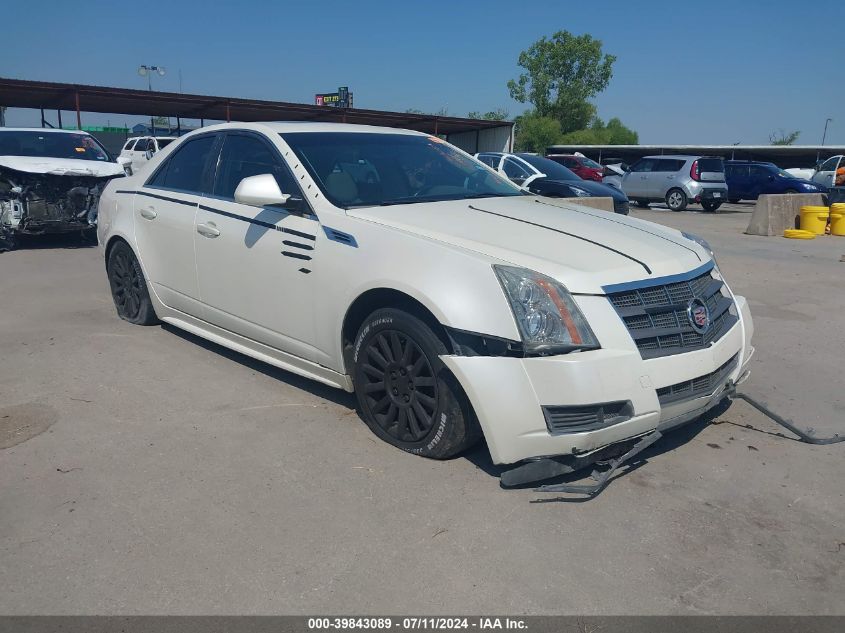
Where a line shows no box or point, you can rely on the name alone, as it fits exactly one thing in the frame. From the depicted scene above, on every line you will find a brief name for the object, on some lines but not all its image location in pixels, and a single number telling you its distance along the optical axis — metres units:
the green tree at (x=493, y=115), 82.94
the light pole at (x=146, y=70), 46.03
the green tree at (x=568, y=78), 74.62
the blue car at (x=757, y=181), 24.36
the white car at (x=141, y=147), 24.59
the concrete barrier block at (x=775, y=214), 14.96
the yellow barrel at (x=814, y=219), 15.12
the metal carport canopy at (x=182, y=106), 22.34
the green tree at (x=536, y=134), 67.75
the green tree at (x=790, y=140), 89.22
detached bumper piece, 3.29
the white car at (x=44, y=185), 9.90
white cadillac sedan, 3.25
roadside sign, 50.91
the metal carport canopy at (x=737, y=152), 44.16
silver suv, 22.48
